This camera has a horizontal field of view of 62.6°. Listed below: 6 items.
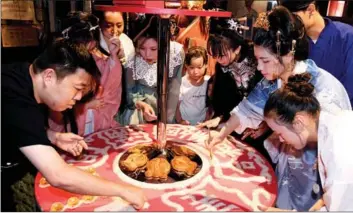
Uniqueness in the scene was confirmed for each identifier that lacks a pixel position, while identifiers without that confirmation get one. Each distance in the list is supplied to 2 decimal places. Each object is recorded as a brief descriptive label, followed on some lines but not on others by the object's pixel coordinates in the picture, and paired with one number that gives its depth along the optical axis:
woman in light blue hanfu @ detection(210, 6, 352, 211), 1.40
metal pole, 1.20
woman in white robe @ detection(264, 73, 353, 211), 1.10
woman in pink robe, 2.00
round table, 1.09
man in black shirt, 1.08
